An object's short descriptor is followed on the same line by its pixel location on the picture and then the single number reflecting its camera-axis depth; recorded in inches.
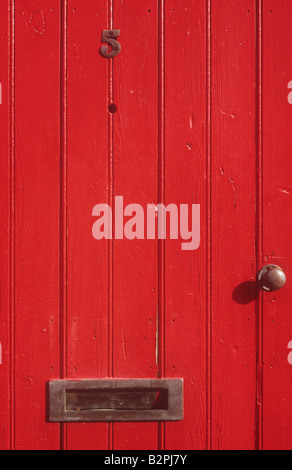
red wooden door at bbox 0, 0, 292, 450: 85.9
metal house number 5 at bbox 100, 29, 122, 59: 85.8
